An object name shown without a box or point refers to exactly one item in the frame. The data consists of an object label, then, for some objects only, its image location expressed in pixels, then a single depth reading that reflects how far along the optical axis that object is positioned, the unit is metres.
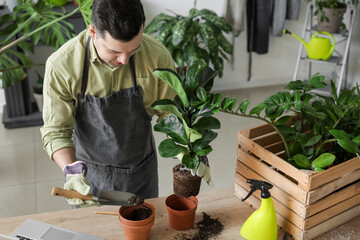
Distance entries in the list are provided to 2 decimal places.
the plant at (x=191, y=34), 3.96
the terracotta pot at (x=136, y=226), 1.35
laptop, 1.43
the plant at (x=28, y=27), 2.21
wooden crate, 1.36
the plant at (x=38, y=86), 4.02
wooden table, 1.46
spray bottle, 1.37
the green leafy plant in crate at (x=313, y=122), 1.36
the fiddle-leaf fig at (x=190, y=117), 1.32
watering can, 4.20
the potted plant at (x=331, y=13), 4.21
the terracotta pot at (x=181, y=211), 1.44
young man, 1.46
